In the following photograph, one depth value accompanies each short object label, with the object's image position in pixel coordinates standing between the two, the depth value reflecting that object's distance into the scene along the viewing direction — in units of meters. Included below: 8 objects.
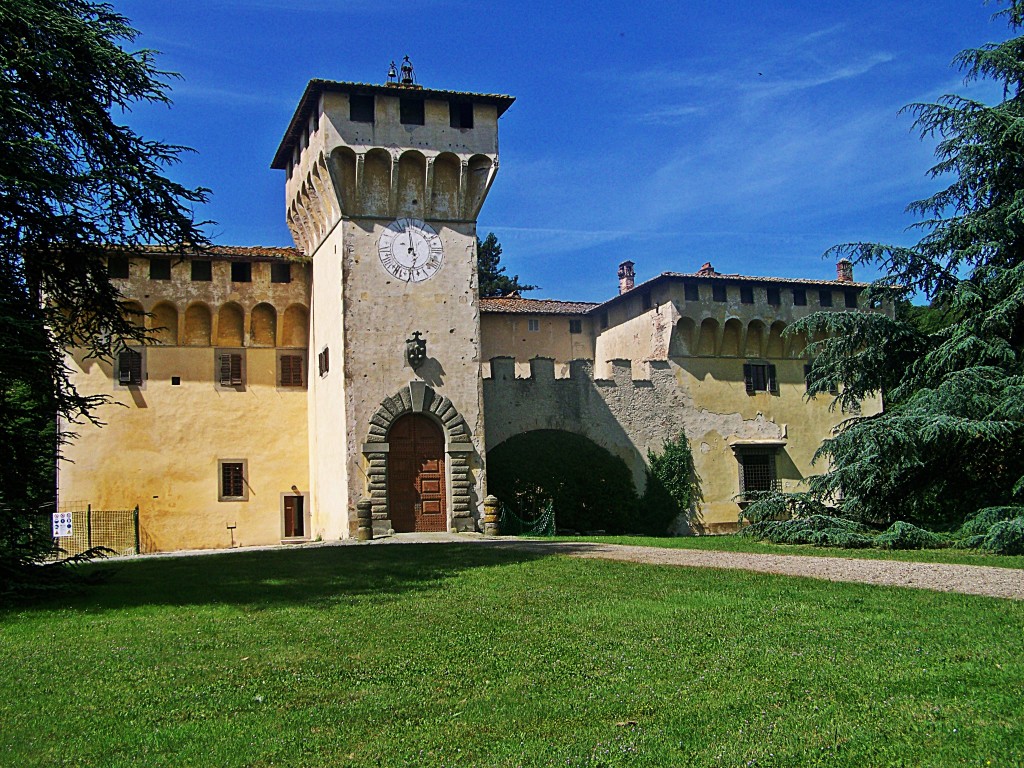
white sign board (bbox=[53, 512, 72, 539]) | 24.45
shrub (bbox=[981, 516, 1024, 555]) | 16.42
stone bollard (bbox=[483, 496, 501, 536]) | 25.45
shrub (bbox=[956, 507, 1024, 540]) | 17.94
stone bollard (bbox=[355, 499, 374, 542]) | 24.58
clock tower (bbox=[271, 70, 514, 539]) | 26.42
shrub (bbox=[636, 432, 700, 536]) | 31.88
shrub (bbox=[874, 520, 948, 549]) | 18.52
